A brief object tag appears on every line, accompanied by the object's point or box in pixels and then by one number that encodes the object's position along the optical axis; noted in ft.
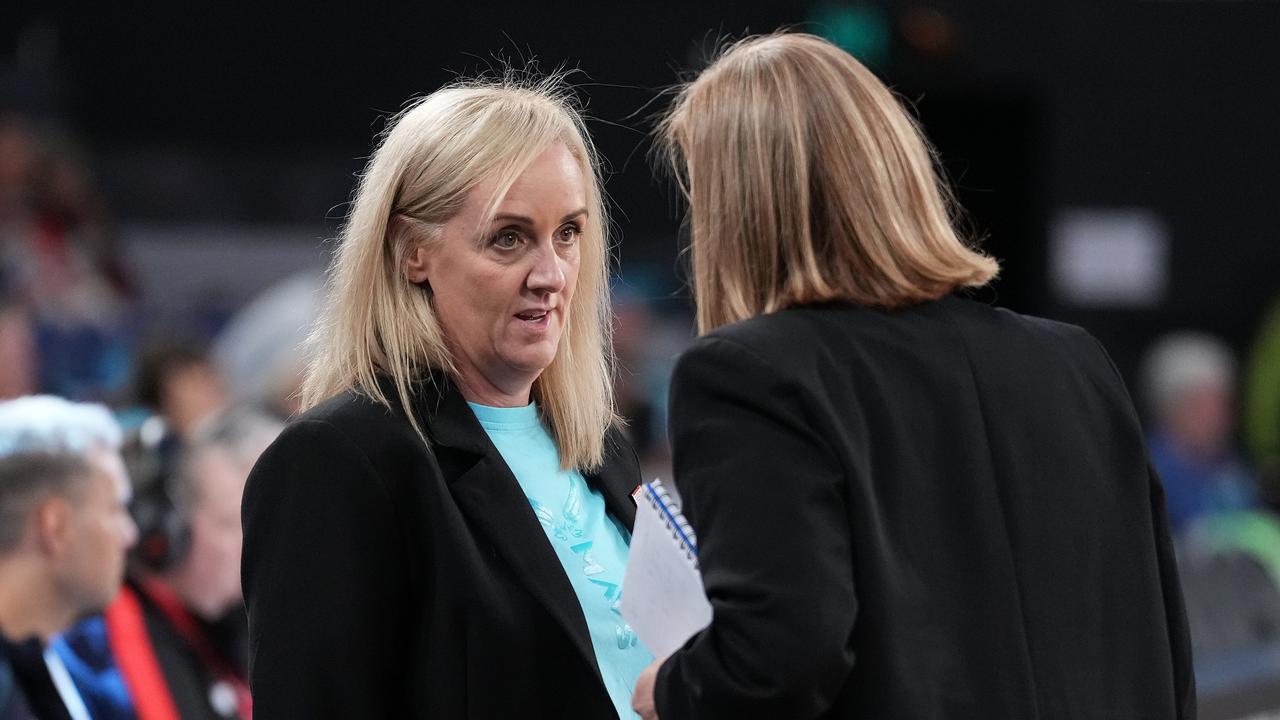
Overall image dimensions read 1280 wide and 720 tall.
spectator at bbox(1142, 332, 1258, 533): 51.90
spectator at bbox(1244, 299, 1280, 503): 59.41
